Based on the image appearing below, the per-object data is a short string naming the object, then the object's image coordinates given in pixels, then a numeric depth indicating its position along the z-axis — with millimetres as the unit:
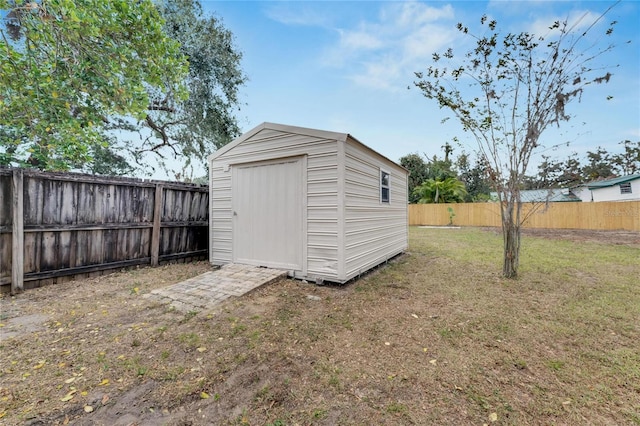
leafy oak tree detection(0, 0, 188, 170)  3793
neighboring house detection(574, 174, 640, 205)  18156
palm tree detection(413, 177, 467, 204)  19891
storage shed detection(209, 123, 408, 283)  4176
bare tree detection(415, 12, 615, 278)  4109
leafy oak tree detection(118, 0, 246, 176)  8375
